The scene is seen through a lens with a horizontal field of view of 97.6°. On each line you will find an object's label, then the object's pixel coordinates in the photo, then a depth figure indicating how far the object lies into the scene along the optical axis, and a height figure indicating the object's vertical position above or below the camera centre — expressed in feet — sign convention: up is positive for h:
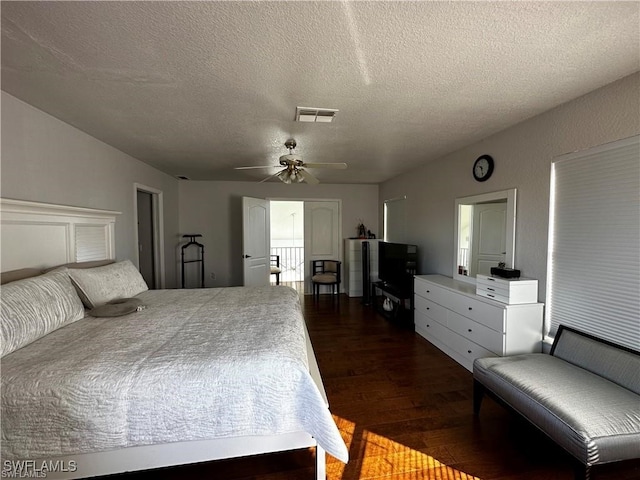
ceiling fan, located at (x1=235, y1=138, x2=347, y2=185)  9.13 +2.09
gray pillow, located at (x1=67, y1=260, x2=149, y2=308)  7.29 -1.55
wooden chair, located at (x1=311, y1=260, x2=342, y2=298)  18.11 -3.00
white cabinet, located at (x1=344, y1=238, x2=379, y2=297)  18.30 -2.38
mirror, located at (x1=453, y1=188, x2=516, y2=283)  8.85 -0.10
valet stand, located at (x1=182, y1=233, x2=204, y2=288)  17.66 -1.15
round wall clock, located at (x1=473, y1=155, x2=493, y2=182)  9.57 +2.22
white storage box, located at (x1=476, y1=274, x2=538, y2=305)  7.68 -1.67
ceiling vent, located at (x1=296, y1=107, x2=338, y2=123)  7.27 +3.11
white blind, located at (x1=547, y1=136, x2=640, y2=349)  5.81 -0.28
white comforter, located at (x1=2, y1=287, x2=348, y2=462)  4.07 -2.49
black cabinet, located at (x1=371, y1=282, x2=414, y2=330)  13.27 -3.98
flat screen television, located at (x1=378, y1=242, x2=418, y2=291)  13.52 -1.76
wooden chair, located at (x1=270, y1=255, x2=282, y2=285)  25.61 -3.01
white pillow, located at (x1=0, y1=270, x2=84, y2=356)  4.87 -1.58
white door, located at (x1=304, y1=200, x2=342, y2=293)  19.60 -0.15
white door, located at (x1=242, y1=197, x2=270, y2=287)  16.38 -0.68
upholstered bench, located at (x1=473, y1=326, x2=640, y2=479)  4.46 -3.09
